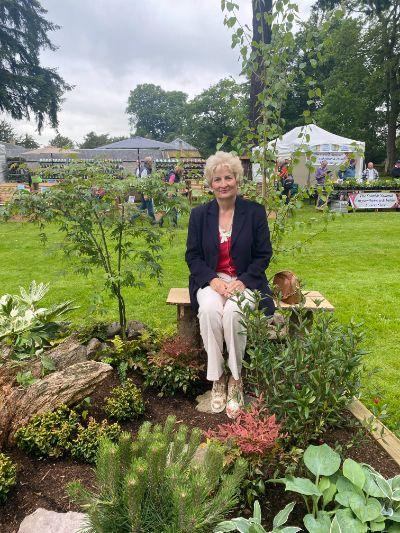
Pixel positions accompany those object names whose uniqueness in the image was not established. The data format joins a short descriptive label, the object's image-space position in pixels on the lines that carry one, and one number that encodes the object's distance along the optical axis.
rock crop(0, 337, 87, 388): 2.51
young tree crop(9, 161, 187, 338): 2.99
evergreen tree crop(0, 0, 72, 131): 25.09
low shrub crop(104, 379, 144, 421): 2.54
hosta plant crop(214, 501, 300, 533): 1.48
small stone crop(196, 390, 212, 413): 2.75
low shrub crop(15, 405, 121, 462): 2.20
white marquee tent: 14.38
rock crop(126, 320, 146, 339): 3.53
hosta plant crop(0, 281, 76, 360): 2.83
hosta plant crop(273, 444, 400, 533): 1.55
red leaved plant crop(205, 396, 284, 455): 1.88
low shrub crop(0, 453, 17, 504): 1.90
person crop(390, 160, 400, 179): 15.59
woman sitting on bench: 2.75
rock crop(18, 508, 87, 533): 1.75
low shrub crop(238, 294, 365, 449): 2.05
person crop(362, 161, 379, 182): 15.85
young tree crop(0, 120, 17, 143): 49.94
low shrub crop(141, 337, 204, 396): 2.86
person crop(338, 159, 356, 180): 14.44
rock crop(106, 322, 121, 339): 3.56
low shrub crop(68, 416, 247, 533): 1.32
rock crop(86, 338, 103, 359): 3.10
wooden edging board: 2.16
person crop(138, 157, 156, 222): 10.82
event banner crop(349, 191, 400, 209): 13.49
